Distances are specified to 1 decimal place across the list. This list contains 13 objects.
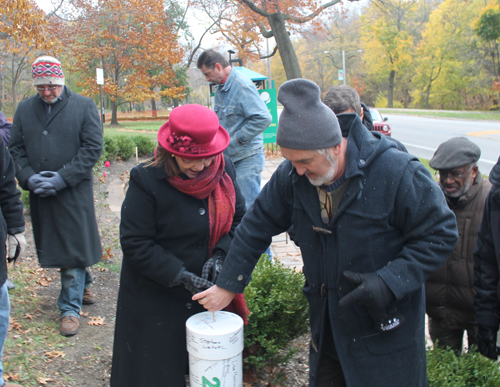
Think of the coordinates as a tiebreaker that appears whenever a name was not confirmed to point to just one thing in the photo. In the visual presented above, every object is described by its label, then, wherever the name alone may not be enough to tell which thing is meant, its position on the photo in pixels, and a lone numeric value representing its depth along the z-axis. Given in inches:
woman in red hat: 94.6
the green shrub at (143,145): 588.7
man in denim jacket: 188.5
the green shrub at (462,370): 89.1
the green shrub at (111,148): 493.2
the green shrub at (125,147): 545.3
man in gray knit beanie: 69.8
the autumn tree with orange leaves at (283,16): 665.6
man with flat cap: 112.3
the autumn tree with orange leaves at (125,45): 1123.9
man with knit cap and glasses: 151.9
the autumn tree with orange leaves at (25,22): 276.7
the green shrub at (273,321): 116.0
